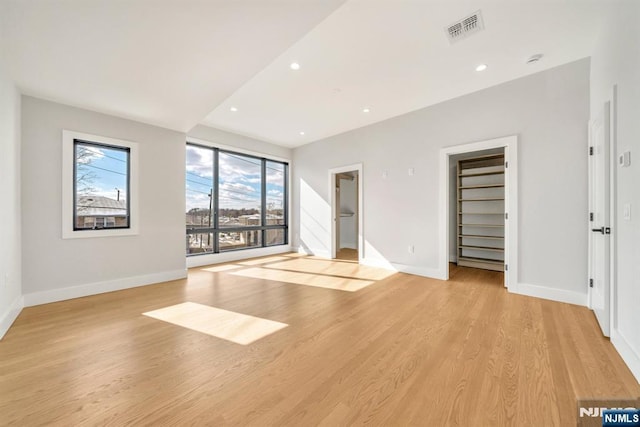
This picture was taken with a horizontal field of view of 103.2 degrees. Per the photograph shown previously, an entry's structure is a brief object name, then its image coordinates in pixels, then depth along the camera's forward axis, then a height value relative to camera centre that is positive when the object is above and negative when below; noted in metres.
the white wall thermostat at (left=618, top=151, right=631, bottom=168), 1.79 +0.38
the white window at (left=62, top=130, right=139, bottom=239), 3.29 +0.38
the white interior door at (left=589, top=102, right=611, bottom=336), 2.24 -0.08
